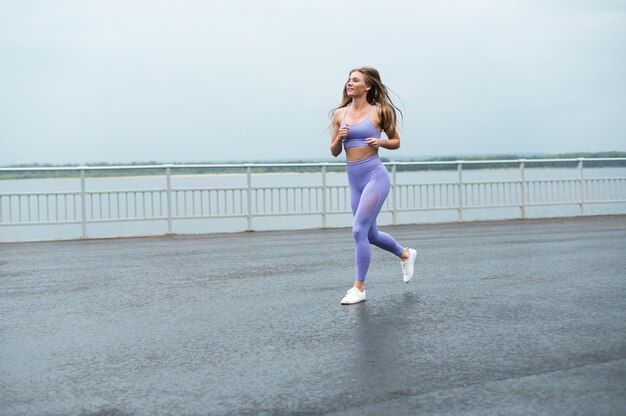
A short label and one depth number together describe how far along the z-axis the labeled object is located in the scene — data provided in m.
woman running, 8.02
